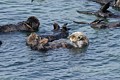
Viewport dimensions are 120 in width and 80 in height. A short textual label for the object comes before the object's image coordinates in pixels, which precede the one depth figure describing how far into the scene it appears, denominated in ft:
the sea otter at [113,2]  69.85
